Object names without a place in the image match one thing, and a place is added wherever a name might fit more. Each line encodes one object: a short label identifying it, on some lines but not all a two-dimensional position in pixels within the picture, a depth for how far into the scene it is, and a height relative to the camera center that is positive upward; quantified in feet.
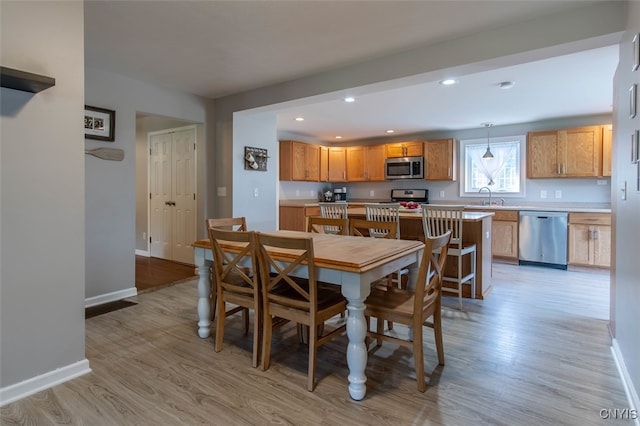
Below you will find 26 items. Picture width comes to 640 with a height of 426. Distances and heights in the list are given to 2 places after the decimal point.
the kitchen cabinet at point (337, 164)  23.93 +3.08
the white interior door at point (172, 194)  16.06 +0.74
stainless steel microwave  21.11 +2.52
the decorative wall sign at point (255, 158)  14.62 +2.18
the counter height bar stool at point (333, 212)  12.48 -0.15
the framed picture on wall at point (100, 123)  10.75 +2.76
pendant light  18.28 +3.04
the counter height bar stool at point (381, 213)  11.80 -0.18
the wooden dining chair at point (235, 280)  6.98 -1.54
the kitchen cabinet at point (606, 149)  16.20 +2.74
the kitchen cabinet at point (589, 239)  15.51 -1.46
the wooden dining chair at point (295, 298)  6.16 -1.78
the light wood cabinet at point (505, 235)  17.44 -1.41
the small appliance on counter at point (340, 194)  24.80 +1.02
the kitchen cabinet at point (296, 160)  21.07 +2.99
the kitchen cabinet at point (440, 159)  20.30 +2.90
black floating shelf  5.37 +2.11
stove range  21.89 +0.83
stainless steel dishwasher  16.34 -1.51
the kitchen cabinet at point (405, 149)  21.36 +3.74
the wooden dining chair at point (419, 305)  6.09 -1.87
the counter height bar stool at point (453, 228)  10.82 -0.67
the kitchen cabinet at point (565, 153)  16.53 +2.74
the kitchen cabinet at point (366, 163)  22.82 +3.08
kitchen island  11.77 -1.09
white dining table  5.91 -1.14
